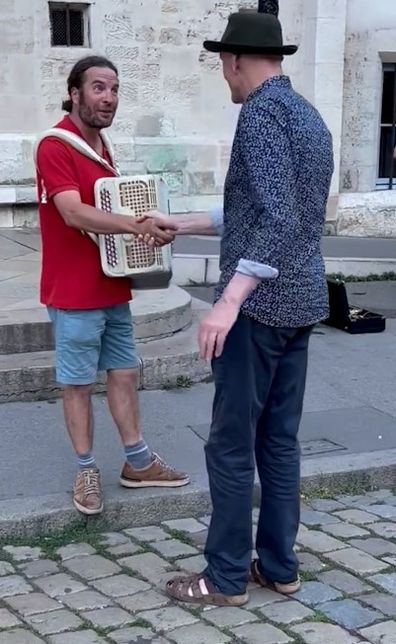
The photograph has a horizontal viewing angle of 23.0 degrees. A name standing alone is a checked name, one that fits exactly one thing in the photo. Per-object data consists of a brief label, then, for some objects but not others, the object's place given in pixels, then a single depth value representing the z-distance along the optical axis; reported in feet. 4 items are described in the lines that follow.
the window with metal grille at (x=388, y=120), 40.88
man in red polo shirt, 12.44
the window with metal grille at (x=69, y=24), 35.06
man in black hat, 10.15
